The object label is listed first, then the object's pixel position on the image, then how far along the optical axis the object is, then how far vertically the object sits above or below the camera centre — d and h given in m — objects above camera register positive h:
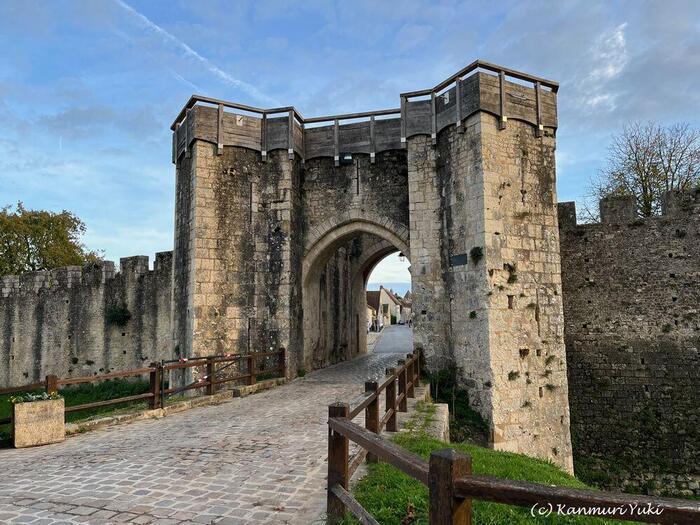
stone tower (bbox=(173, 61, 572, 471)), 10.24 +1.78
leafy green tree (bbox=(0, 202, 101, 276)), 26.22 +3.62
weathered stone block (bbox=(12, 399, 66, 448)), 6.52 -1.48
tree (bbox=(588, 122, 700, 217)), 16.58 +4.11
